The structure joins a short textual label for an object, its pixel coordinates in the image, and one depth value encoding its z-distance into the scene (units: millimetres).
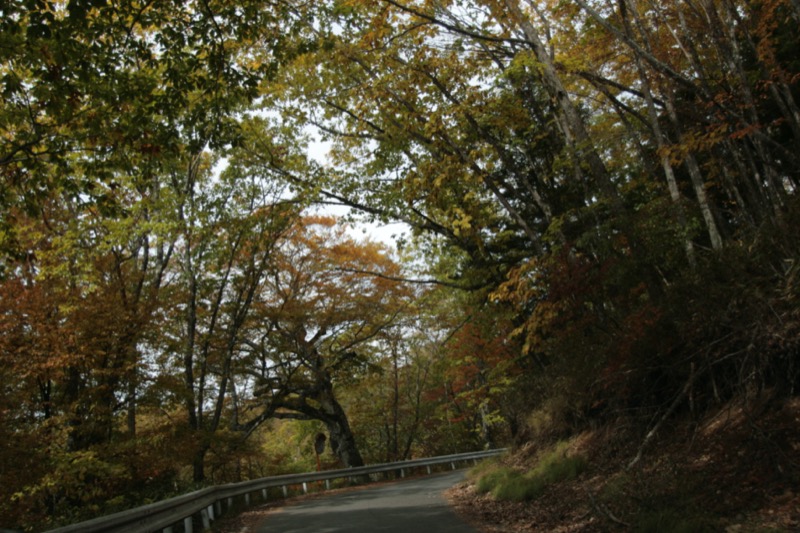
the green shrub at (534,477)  9477
